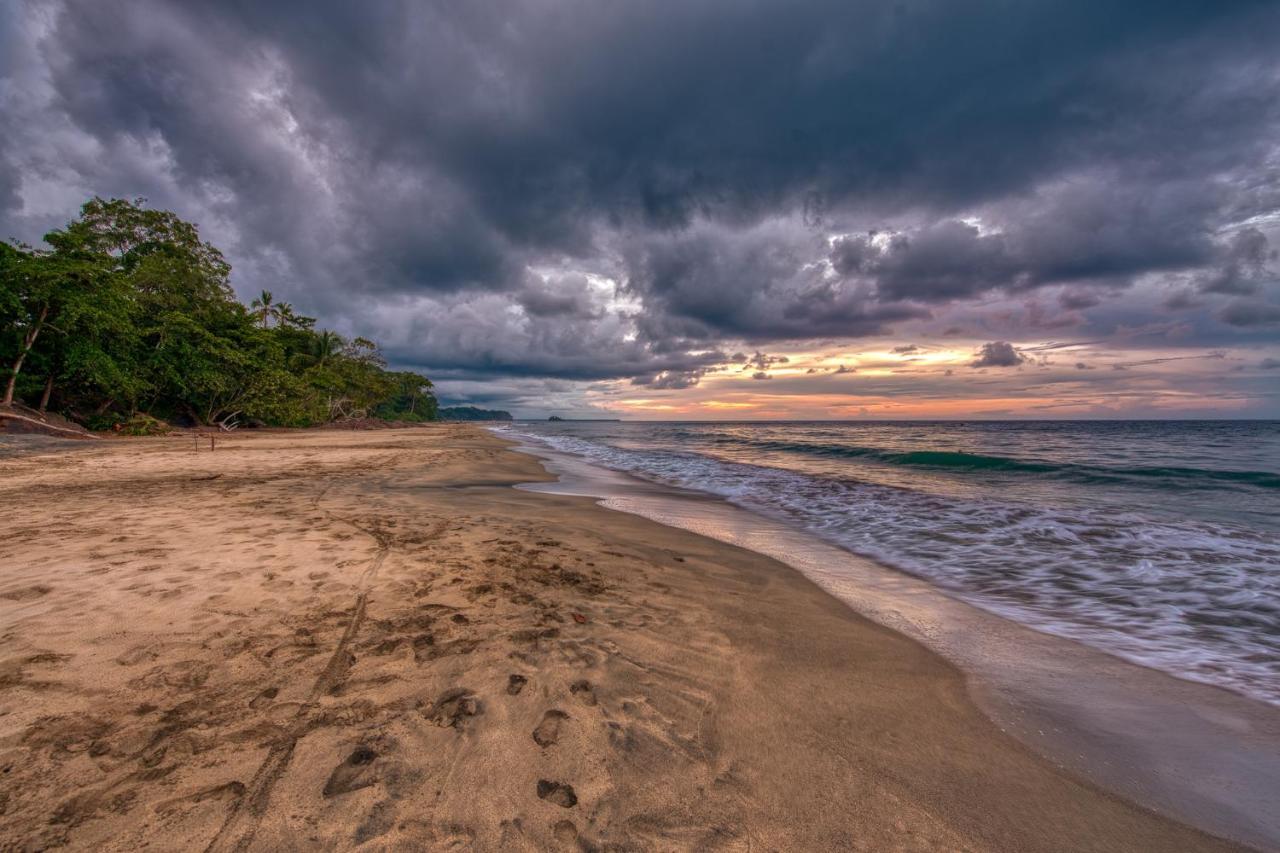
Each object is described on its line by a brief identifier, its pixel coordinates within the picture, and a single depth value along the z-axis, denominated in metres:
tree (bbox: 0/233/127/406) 21.55
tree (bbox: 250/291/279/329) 49.47
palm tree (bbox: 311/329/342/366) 55.94
